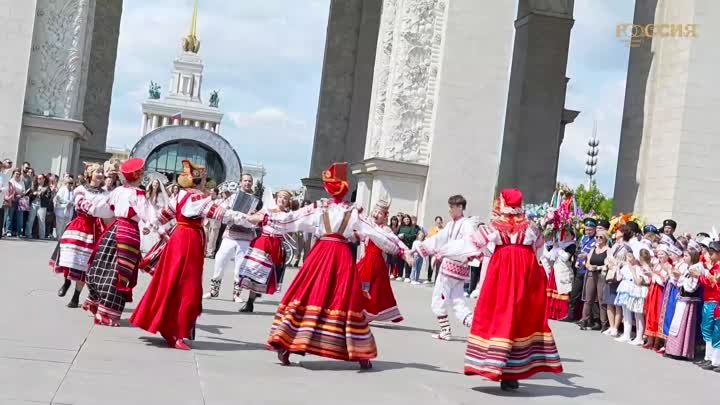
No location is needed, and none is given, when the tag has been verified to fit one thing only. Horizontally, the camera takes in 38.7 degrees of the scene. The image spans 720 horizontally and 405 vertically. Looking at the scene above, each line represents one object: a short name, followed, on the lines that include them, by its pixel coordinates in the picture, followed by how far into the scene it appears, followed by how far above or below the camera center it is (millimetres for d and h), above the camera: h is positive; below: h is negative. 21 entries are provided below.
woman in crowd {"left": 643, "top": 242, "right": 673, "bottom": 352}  14227 -492
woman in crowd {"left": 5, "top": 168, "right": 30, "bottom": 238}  21797 -370
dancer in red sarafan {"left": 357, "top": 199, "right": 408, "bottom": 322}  12688 -693
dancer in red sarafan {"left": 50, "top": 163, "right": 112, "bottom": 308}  11523 -510
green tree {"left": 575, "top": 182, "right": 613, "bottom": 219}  85312 +5058
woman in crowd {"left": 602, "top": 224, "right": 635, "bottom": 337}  15516 -363
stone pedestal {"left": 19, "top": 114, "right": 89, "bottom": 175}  22766 +1105
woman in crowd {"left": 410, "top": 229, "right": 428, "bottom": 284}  23311 -829
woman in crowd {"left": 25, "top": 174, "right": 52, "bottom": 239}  22359 -296
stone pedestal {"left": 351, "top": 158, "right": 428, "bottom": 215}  22172 +1078
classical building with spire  117688 +12481
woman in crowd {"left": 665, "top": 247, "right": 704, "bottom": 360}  13312 -647
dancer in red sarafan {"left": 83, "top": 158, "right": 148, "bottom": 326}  10406 -569
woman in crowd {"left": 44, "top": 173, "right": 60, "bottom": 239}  22562 -421
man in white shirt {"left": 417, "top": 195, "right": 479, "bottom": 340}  11750 -466
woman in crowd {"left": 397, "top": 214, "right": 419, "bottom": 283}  21375 +73
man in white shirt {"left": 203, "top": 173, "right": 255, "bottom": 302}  14254 -531
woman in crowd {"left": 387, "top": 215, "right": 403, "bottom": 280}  23906 -784
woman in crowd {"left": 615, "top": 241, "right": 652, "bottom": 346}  14664 -427
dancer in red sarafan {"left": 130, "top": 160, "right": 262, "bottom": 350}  9336 -589
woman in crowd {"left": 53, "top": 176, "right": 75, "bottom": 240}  22125 -257
